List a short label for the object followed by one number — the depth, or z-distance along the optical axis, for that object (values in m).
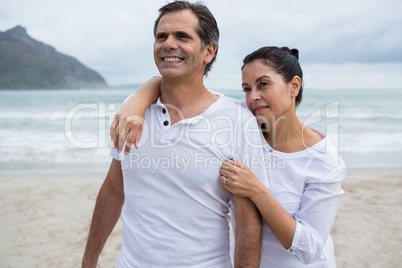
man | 1.70
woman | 1.71
